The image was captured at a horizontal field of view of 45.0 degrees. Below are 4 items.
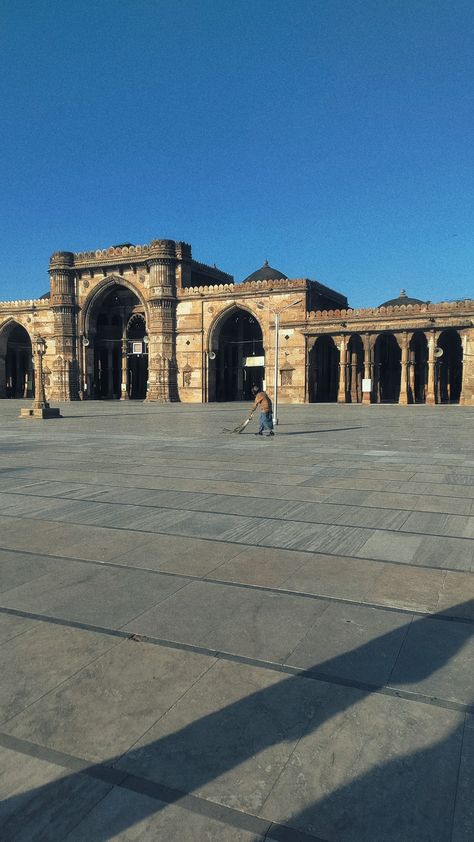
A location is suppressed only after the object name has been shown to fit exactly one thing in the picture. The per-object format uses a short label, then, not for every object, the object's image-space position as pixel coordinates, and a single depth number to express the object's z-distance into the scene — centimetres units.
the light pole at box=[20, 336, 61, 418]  2550
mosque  3931
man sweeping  1598
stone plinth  2548
